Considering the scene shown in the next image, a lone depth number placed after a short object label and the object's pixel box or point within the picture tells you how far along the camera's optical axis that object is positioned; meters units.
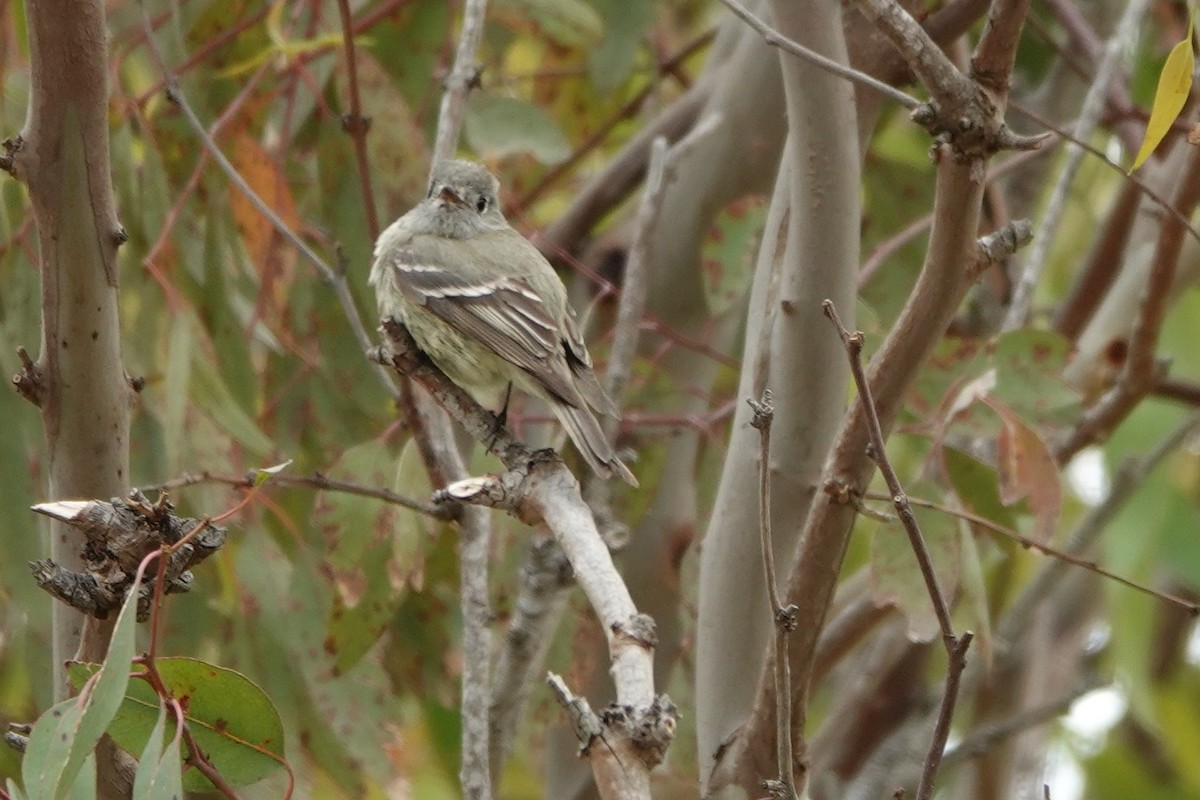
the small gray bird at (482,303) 6.07
